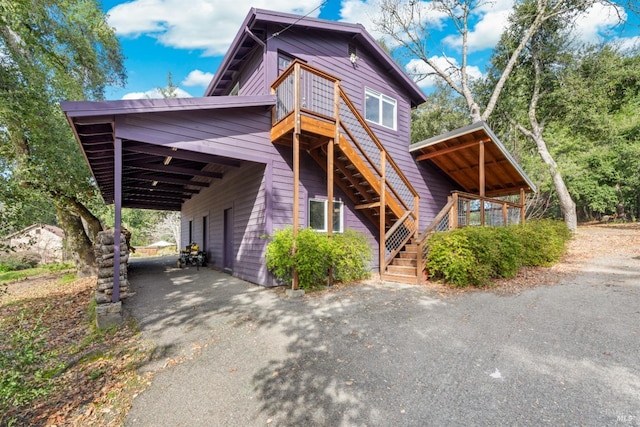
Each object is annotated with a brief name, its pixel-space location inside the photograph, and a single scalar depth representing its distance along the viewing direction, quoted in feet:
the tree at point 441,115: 64.08
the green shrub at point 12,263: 56.24
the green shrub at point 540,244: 25.67
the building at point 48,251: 63.00
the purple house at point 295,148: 19.30
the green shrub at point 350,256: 21.70
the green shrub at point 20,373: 7.45
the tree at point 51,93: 23.53
